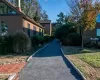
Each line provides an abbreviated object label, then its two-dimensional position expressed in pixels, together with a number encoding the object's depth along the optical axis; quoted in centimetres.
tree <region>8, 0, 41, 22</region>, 1896
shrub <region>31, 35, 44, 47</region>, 1024
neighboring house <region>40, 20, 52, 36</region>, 2690
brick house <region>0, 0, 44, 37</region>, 911
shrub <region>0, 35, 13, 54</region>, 706
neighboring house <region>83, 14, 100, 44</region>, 1039
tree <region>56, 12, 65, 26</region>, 3340
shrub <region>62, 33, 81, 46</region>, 1087
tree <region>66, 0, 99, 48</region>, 806
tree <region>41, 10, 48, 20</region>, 3324
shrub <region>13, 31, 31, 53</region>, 721
